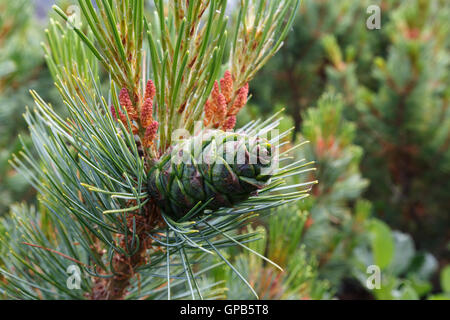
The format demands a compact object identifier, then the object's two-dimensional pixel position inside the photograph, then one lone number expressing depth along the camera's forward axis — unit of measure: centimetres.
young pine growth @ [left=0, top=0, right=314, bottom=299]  40
